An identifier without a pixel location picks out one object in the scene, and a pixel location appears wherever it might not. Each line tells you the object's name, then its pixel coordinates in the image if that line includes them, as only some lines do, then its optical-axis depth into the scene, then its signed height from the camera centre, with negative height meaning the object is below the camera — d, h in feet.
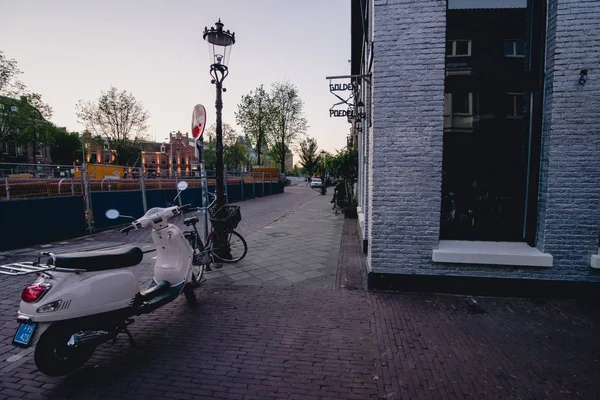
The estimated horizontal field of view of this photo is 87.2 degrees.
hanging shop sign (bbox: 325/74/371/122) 21.47 +5.68
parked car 147.60 -4.50
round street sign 17.76 +3.06
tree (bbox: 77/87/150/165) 132.46 +23.84
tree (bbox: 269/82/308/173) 135.64 +22.56
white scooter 8.74 -3.90
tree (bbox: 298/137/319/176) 147.84 +8.53
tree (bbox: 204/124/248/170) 185.01 +13.88
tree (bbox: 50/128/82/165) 210.38 +16.77
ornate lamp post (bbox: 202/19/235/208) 19.76 +6.74
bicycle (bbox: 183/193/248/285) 19.46 -4.37
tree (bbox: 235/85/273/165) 133.28 +24.19
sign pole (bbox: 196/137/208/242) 18.65 +0.27
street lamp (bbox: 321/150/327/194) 94.58 -4.51
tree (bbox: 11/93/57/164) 103.60 +18.04
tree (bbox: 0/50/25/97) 95.33 +30.81
